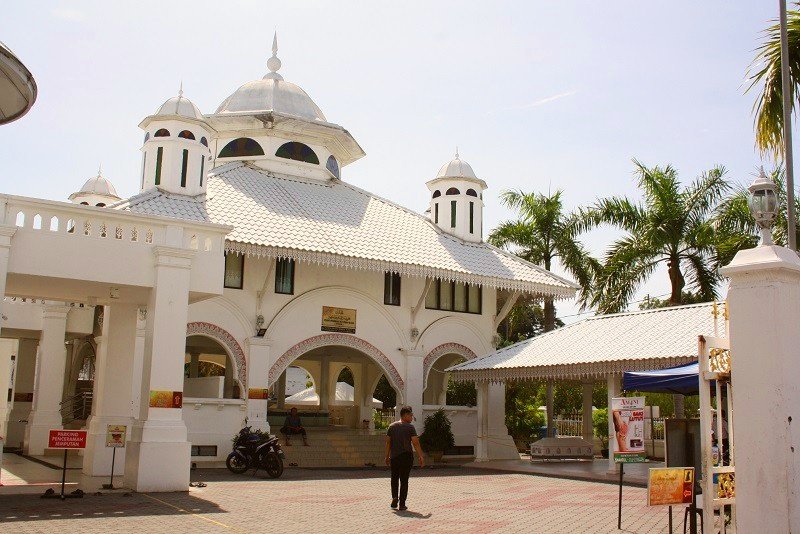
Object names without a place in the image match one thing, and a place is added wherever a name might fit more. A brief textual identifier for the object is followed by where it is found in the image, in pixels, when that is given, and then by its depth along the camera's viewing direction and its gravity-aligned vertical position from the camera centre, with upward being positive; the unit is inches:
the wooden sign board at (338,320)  872.2 +94.4
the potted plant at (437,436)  889.5 -22.8
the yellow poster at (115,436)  526.3 -19.1
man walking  460.1 -20.3
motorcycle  664.4 -36.2
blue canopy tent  419.2 +20.4
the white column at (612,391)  696.4 +24.0
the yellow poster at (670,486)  323.3 -25.0
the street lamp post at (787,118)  408.2 +146.8
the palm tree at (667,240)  908.0 +193.3
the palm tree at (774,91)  430.0 +168.0
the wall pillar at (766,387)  260.5 +11.5
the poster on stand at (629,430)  414.9 -5.0
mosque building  529.7 +98.6
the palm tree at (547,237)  1075.9 +232.6
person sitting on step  864.9 -16.1
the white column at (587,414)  981.2 +4.8
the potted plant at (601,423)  1186.6 -6.1
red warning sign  460.4 -19.0
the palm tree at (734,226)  870.4 +205.3
